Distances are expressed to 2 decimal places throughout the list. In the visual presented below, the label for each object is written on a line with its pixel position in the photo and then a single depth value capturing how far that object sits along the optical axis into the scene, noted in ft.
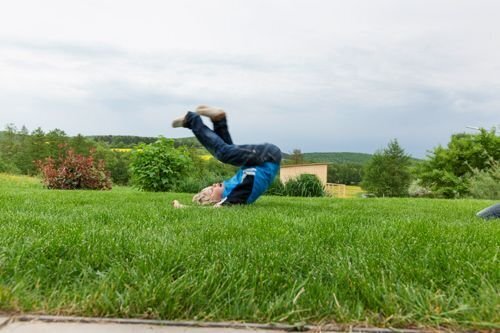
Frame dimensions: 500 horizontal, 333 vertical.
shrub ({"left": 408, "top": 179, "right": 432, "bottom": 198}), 102.58
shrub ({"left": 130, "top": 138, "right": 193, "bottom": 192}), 38.37
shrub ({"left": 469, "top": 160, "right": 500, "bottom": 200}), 56.65
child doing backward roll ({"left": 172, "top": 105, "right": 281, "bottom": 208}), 16.25
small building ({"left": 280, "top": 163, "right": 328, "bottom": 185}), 75.67
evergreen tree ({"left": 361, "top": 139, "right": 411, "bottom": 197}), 135.74
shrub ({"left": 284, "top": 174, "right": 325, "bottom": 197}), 37.37
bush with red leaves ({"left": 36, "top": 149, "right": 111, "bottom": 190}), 38.14
